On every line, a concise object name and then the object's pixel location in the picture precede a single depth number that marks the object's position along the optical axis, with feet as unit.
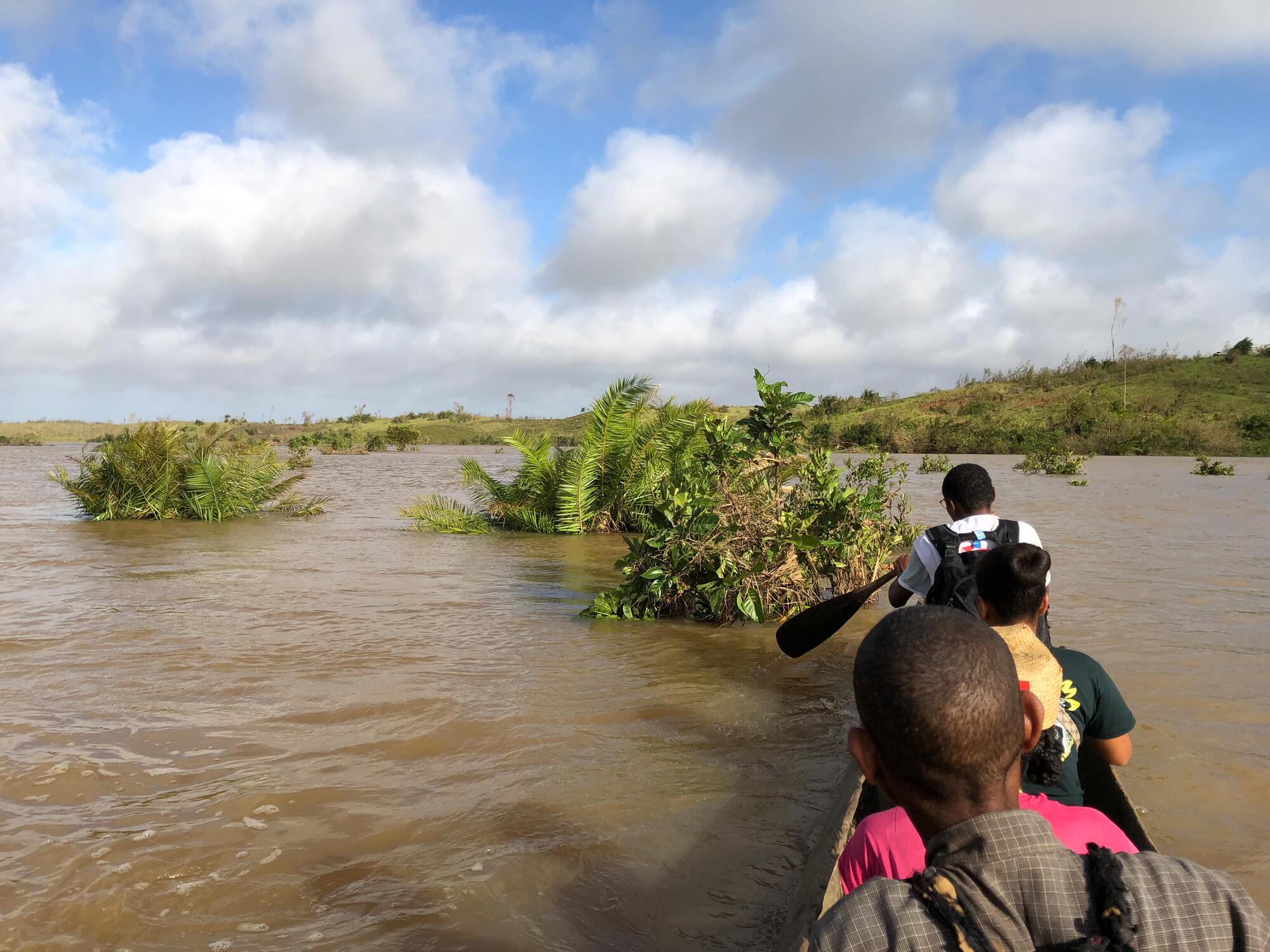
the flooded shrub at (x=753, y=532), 23.94
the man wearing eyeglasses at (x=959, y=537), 13.21
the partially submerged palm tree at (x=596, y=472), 41.37
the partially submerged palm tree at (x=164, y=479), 46.62
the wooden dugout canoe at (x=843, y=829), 7.24
